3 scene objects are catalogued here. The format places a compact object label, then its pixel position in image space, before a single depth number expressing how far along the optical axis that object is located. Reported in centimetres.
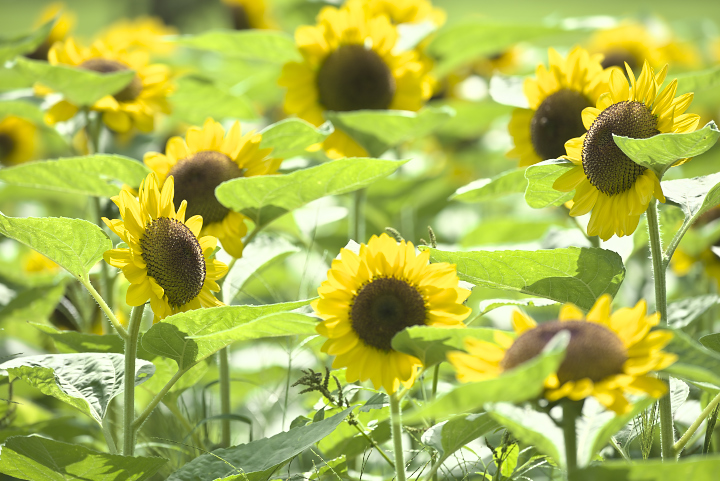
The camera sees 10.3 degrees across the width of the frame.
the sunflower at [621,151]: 341
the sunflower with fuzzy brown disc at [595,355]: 326
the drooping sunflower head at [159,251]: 343
